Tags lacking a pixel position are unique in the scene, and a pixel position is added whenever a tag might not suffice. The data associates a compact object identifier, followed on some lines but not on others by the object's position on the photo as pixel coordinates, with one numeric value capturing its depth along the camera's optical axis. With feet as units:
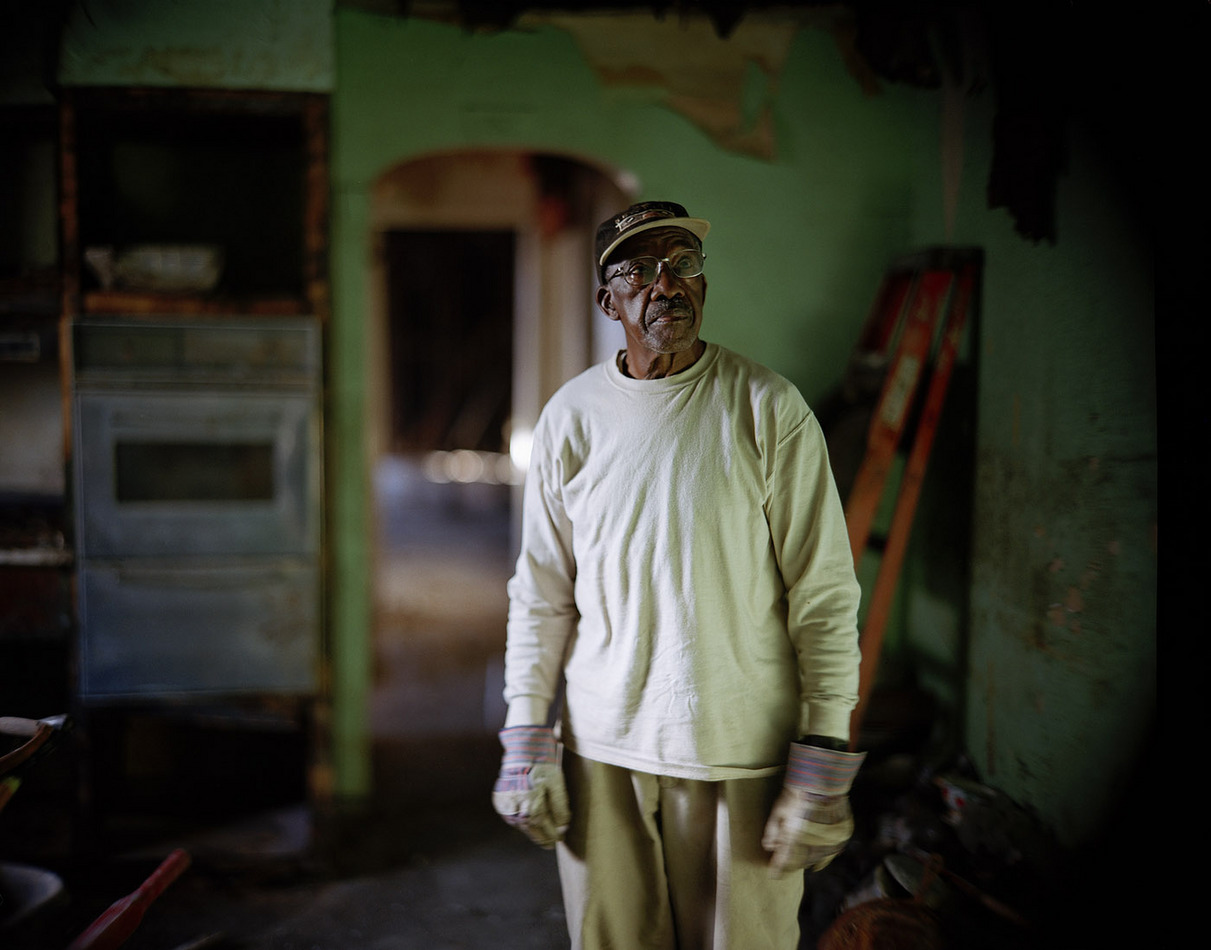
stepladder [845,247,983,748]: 8.14
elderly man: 4.85
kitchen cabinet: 8.49
